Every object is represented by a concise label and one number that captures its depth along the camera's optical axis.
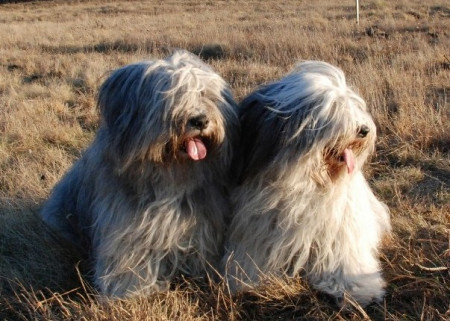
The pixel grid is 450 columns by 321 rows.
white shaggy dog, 2.63
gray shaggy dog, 2.64
